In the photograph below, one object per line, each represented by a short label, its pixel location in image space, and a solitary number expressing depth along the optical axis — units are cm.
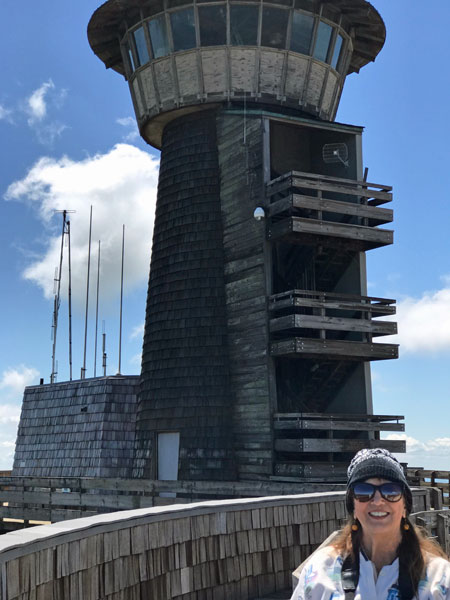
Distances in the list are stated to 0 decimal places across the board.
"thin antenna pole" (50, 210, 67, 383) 4617
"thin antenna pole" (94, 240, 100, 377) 4251
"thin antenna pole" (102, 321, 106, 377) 4141
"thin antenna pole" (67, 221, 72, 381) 4734
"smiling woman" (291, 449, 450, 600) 379
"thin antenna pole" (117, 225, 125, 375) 4130
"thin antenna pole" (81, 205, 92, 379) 4396
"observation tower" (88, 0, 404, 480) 2369
